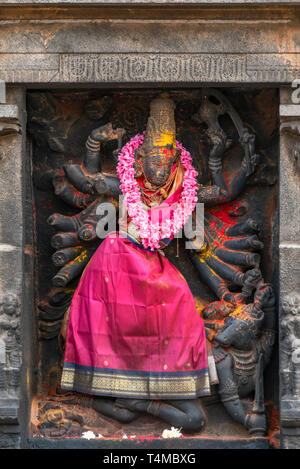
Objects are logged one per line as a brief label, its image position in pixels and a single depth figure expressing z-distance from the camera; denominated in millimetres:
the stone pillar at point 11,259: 7082
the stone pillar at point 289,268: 7039
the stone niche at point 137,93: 7070
